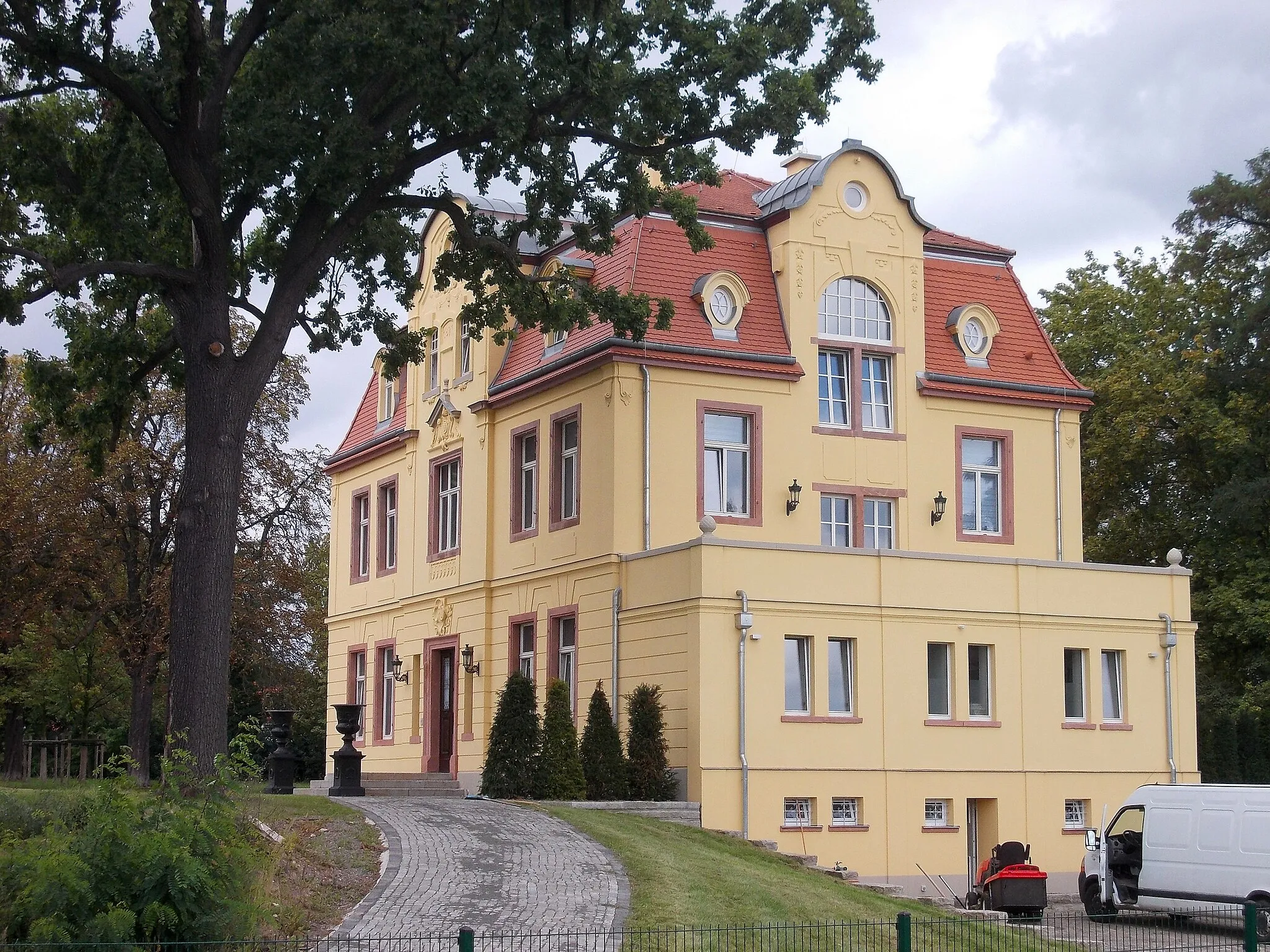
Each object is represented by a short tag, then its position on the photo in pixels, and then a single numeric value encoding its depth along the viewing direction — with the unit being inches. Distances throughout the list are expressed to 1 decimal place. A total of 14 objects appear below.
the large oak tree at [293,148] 903.7
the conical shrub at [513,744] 1115.9
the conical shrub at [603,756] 1095.0
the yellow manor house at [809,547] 1144.8
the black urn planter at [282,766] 1168.8
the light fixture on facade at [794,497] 1285.7
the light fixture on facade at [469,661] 1402.6
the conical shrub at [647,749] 1096.2
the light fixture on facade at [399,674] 1541.6
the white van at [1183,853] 979.9
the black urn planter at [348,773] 1109.1
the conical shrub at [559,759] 1091.9
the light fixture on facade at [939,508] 1366.9
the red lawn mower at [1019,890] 992.9
